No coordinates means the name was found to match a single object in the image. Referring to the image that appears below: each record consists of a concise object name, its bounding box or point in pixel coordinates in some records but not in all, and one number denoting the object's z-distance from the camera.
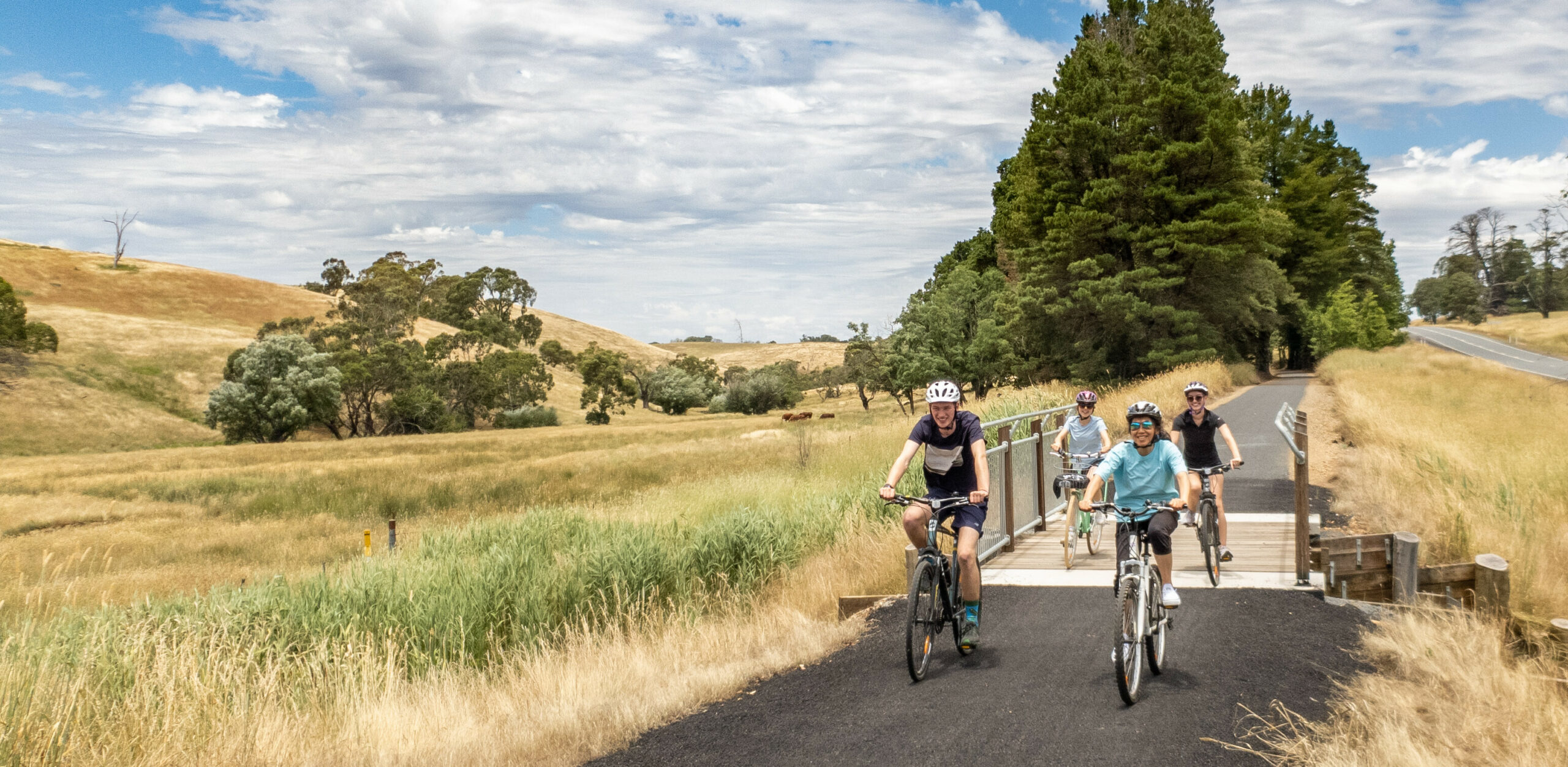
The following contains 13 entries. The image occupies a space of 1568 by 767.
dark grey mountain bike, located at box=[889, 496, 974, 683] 6.24
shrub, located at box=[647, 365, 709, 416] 100.25
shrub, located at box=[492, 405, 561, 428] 77.81
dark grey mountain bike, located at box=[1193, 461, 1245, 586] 8.55
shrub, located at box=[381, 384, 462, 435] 68.81
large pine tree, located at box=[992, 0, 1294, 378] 37.41
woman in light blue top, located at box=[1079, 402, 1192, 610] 6.14
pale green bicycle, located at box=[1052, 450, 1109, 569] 9.61
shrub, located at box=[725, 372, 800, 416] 99.31
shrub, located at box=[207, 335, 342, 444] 60.44
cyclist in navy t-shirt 6.29
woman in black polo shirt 9.13
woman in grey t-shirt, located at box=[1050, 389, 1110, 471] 10.34
